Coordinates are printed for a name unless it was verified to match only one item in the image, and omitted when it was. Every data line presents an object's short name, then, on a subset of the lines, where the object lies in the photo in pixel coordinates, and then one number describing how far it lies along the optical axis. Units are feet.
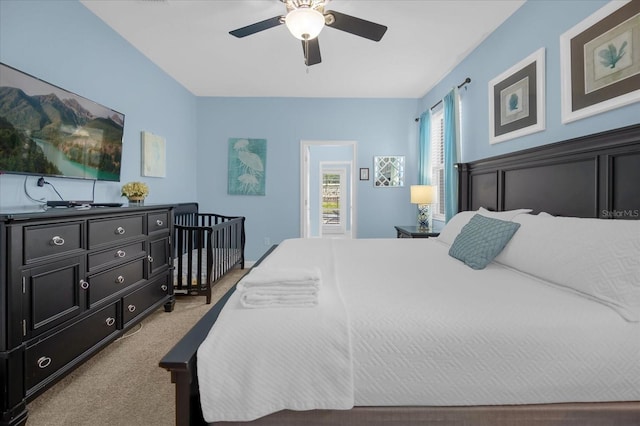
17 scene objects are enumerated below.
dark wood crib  10.19
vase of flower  9.09
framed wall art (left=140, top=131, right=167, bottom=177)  10.95
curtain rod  10.39
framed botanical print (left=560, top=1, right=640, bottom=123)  5.21
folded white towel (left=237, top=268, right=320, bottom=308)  3.64
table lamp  12.52
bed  3.10
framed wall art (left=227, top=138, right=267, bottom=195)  15.69
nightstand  11.53
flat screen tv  5.90
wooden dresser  4.52
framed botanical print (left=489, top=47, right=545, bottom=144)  7.39
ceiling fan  5.96
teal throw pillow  5.67
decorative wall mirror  15.81
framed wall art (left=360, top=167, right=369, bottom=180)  15.92
